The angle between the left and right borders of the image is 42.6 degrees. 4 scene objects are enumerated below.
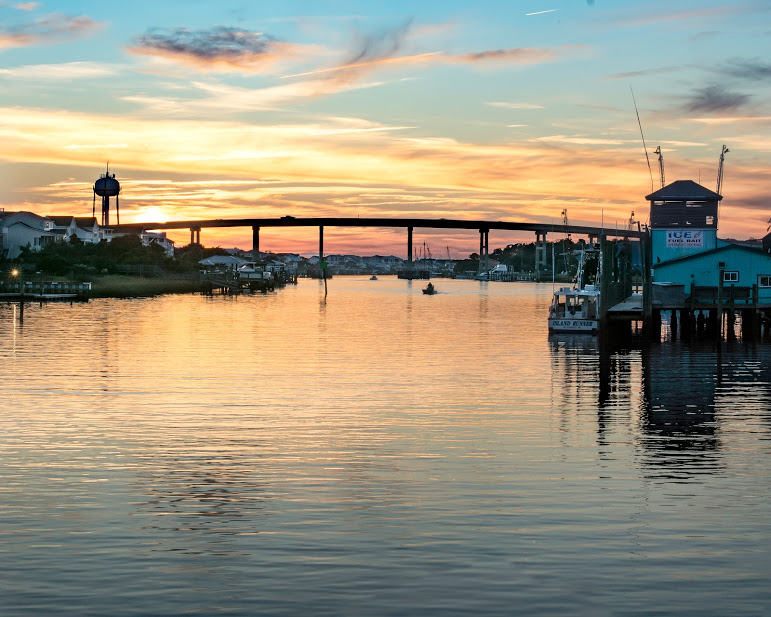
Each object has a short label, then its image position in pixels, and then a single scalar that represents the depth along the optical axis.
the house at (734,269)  77.88
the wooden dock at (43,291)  120.25
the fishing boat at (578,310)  75.31
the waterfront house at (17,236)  192.25
